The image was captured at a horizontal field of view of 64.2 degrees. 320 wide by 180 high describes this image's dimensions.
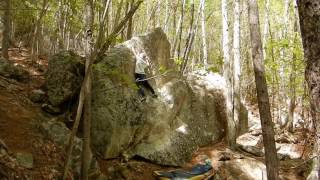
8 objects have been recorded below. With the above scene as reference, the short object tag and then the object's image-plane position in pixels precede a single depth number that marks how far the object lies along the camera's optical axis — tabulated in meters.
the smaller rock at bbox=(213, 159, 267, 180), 6.74
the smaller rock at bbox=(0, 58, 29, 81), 6.65
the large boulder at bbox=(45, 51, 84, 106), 6.11
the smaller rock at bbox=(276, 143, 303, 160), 9.24
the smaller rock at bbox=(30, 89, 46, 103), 6.17
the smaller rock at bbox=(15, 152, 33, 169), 4.61
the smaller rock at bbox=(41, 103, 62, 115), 5.99
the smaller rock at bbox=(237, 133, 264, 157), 7.94
